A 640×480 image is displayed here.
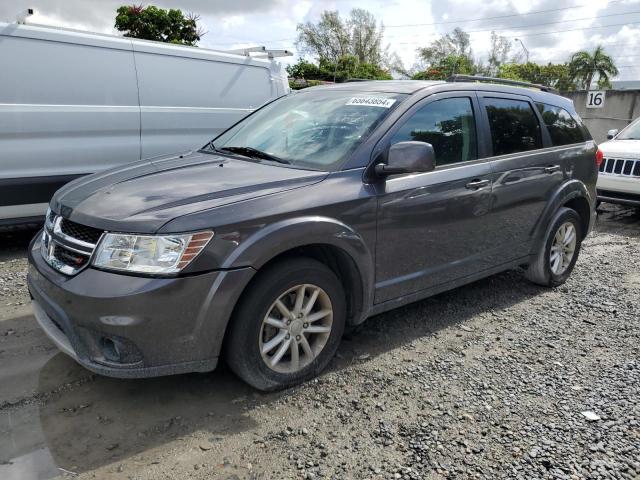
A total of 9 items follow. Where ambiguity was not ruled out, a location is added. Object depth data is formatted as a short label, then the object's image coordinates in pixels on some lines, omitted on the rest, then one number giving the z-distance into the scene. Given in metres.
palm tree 53.62
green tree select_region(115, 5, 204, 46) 22.06
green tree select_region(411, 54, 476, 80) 37.44
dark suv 2.58
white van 5.08
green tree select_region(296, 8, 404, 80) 59.34
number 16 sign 13.91
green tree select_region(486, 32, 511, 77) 56.95
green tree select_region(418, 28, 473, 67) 60.41
